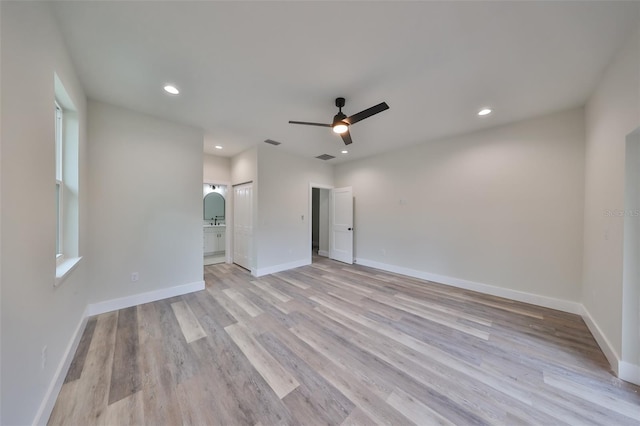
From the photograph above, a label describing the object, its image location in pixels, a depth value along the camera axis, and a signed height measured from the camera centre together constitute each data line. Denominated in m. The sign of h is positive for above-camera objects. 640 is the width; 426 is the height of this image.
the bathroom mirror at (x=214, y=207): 6.25 +0.13
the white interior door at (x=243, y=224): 4.66 -0.32
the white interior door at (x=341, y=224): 5.43 -0.36
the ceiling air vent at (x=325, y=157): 5.06 +1.36
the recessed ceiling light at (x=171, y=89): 2.37 +1.41
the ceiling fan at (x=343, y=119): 2.32 +1.09
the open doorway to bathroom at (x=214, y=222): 6.06 -0.34
